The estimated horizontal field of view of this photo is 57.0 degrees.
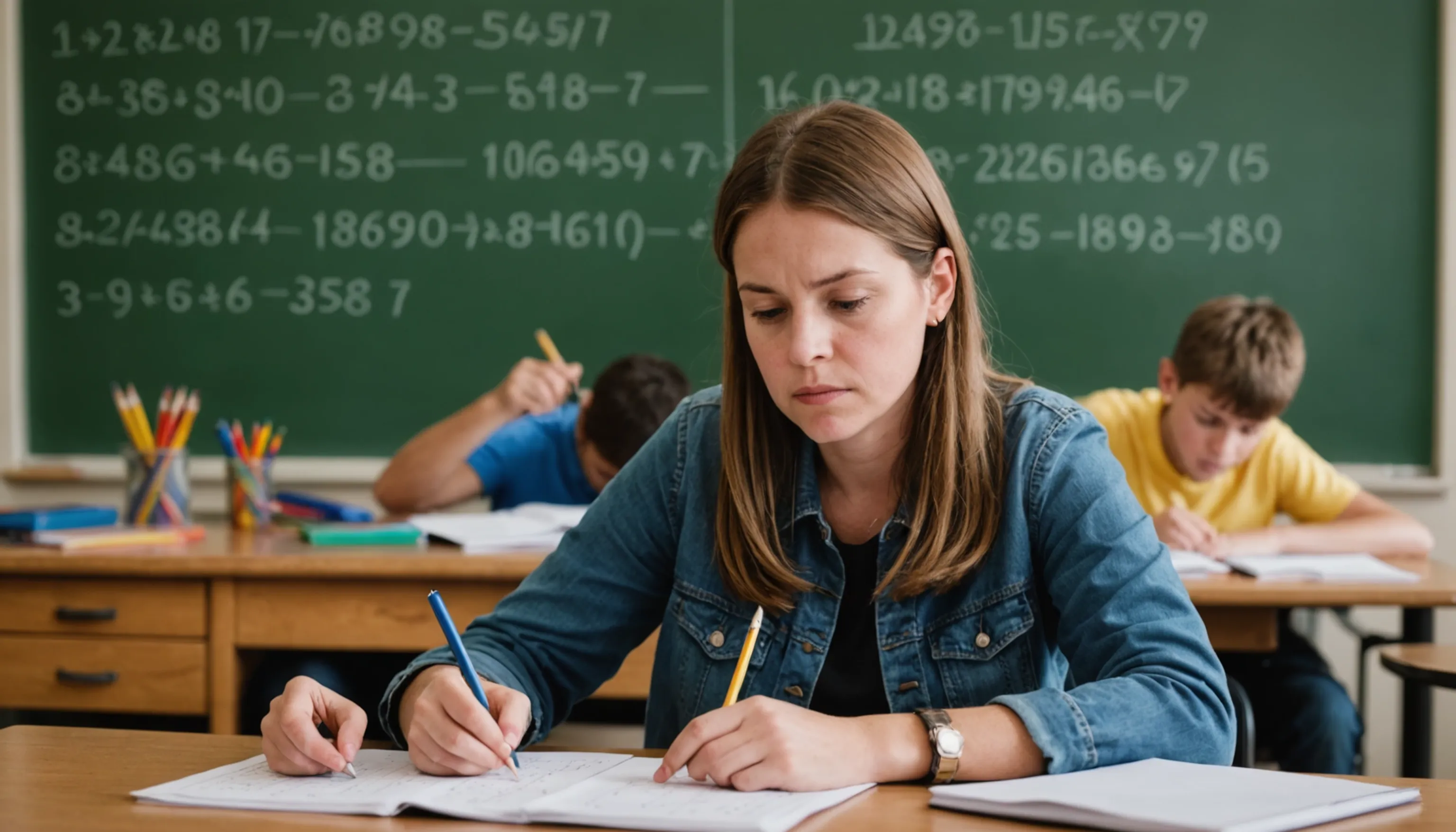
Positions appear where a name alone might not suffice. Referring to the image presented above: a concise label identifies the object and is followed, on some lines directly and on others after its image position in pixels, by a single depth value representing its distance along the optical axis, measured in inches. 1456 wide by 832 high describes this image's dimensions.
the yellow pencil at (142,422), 103.6
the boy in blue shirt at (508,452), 110.0
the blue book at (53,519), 95.2
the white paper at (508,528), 89.4
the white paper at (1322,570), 82.7
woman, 40.4
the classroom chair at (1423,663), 71.2
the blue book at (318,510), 105.8
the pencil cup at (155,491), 102.5
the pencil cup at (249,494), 106.6
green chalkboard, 121.9
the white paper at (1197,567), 83.5
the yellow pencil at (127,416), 103.1
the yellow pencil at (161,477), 102.4
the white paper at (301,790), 35.4
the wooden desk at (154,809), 33.9
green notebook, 94.1
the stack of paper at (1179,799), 32.2
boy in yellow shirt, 89.9
